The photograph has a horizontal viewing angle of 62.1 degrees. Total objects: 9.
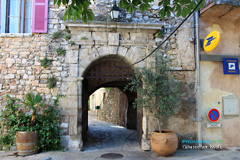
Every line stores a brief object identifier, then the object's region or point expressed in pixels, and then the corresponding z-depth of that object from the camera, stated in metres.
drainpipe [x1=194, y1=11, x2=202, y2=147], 5.26
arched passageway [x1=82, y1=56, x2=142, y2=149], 5.74
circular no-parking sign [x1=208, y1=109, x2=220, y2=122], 5.40
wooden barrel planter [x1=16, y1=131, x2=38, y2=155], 4.58
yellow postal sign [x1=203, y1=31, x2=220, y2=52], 4.58
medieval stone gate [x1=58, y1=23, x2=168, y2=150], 5.14
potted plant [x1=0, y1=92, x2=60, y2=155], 4.62
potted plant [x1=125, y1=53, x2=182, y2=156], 4.50
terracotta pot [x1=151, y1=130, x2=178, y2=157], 4.46
